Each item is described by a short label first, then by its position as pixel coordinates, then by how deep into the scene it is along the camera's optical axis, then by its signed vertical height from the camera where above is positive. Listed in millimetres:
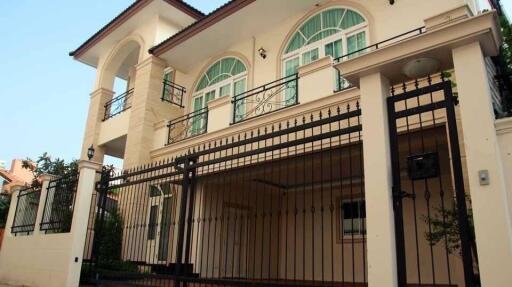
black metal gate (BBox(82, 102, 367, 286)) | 6020 +1252
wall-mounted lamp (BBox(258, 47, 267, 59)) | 11809 +5834
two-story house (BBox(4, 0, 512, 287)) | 3611 +2074
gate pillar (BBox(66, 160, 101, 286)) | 7622 +831
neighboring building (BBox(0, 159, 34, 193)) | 41691 +8741
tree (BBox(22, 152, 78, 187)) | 14102 +3128
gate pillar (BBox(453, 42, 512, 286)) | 3141 +822
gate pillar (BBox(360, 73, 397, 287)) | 3680 +791
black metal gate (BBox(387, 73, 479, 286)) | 3628 +978
